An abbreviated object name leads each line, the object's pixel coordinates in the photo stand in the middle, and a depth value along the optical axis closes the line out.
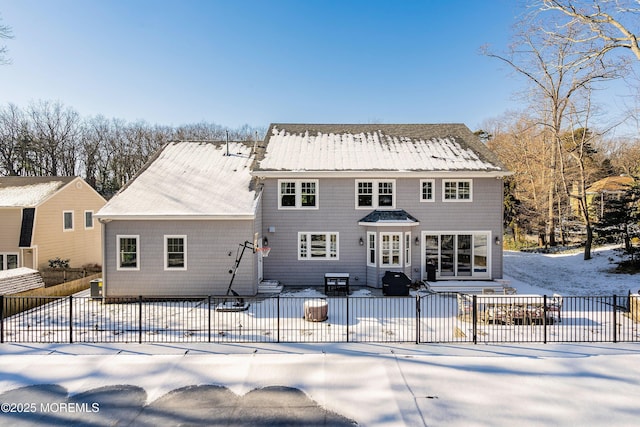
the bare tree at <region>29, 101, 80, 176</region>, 40.47
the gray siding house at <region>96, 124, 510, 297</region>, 15.45
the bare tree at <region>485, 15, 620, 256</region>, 16.14
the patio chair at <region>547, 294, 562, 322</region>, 10.55
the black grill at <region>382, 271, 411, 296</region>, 13.73
